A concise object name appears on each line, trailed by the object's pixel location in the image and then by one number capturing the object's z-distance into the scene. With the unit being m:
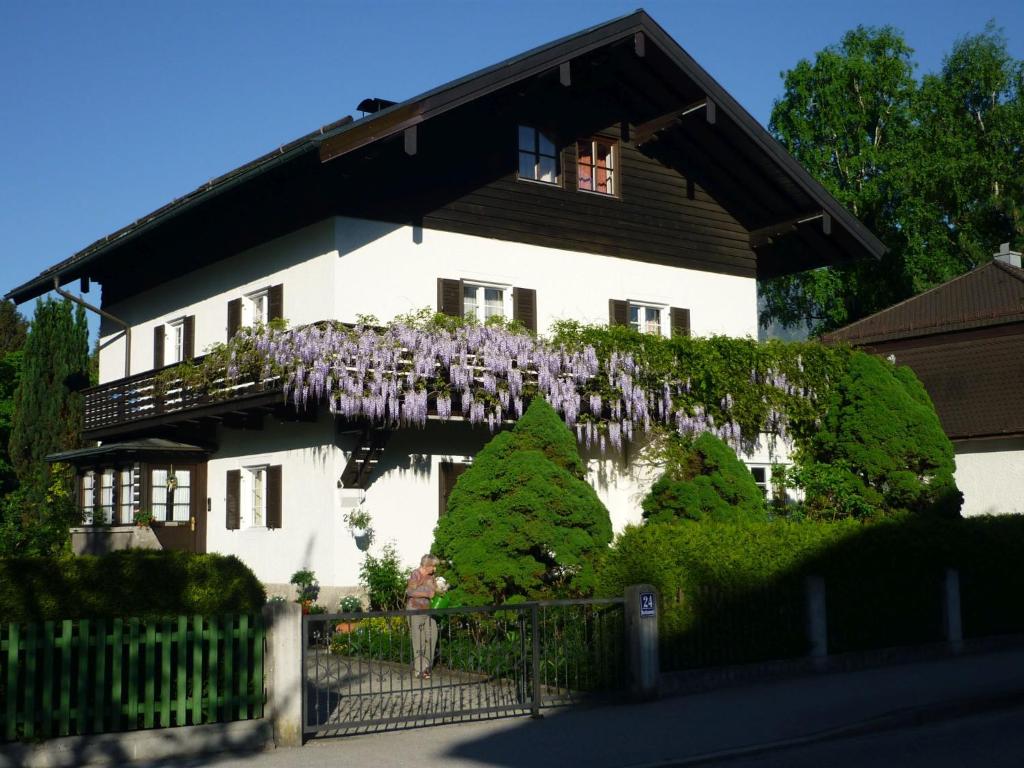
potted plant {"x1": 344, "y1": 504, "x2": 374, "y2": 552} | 20.39
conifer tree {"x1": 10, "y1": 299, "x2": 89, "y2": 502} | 31.23
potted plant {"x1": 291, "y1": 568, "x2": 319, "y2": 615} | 20.38
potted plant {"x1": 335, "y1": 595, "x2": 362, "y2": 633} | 19.81
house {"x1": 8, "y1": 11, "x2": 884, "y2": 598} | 21.00
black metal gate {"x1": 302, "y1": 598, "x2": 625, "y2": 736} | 12.60
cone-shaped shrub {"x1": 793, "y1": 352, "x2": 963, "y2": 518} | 23.38
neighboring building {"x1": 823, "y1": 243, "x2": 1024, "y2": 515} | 30.72
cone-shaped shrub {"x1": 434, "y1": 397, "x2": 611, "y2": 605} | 16.23
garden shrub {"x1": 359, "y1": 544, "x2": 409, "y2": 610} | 20.09
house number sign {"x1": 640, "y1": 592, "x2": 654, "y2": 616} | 13.77
